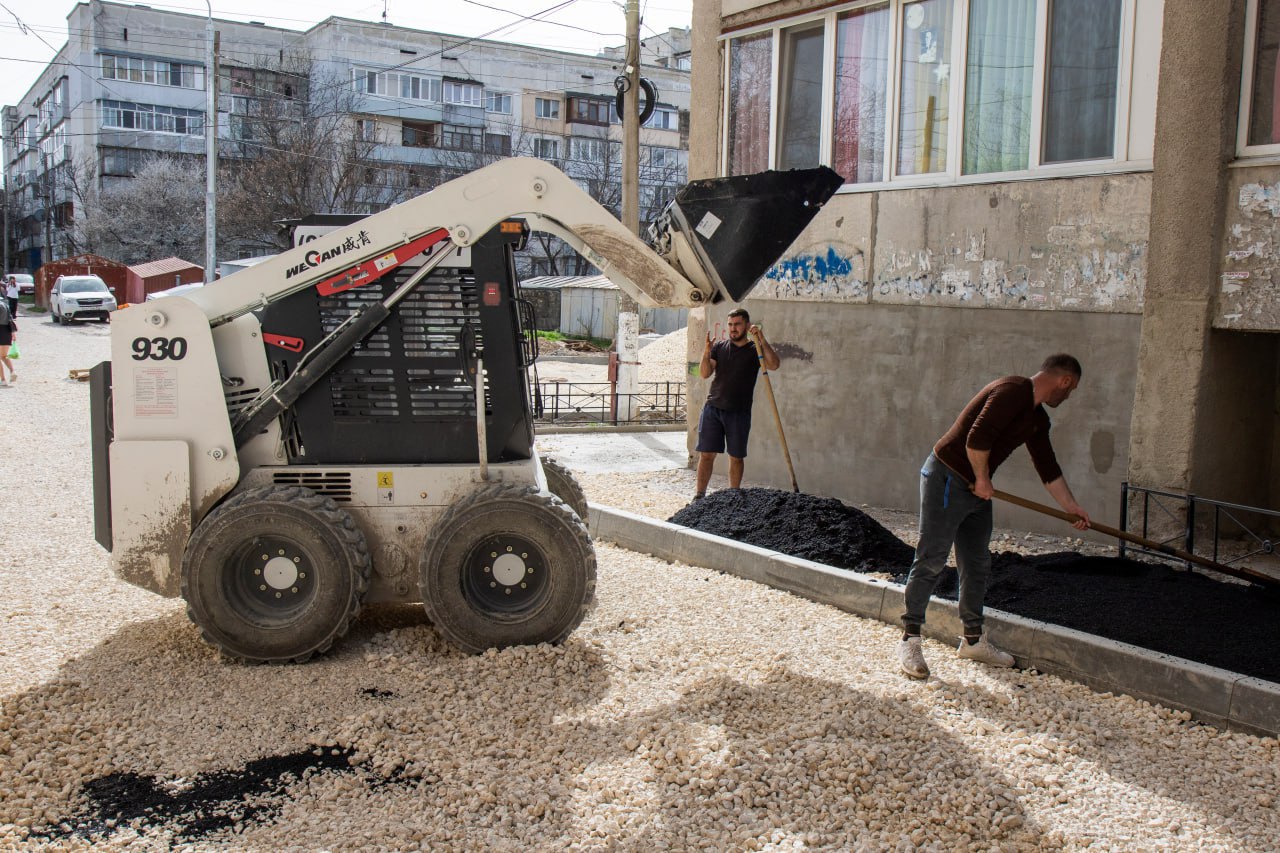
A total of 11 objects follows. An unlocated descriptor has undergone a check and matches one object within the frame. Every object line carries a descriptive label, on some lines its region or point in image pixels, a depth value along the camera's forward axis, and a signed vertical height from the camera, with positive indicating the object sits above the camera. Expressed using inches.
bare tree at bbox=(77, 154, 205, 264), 2123.5 +188.7
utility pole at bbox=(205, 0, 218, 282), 1074.7 +151.3
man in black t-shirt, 375.2 -16.9
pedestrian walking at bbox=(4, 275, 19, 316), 1691.7 +27.2
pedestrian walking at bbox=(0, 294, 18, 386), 764.6 -19.1
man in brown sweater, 217.2 -28.9
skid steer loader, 224.4 -20.3
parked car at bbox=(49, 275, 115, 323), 1478.8 +20.2
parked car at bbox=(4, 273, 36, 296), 2165.4 +55.9
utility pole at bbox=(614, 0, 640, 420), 599.8 +80.3
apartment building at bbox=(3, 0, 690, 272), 2219.5 +471.1
